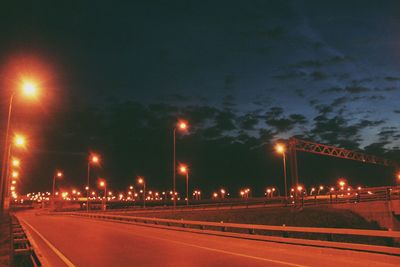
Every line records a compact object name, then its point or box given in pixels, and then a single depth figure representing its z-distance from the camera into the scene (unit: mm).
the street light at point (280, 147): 44844
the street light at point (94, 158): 48719
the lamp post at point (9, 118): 22328
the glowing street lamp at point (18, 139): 34875
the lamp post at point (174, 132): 30712
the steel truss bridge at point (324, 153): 56156
